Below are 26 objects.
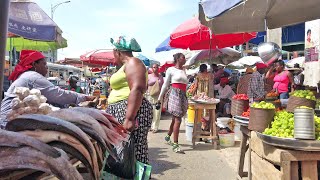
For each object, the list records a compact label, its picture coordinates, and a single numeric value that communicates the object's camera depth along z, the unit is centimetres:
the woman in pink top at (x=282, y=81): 938
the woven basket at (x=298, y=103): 426
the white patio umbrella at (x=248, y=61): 1656
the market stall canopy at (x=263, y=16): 564
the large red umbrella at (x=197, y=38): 826
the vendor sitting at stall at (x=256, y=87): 890
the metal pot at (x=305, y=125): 324
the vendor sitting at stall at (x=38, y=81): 389
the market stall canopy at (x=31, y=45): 991
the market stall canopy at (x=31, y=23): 606
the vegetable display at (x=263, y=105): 392
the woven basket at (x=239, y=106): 524
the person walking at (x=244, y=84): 934
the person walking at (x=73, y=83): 944
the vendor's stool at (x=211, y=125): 761
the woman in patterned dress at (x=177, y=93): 712
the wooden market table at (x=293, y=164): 325
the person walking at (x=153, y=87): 1074
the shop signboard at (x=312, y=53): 896
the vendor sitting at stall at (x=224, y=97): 1032
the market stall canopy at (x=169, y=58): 1803
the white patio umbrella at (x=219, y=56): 1190
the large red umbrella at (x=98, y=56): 1733
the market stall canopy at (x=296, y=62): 1746
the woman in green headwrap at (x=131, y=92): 355
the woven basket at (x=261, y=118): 387
